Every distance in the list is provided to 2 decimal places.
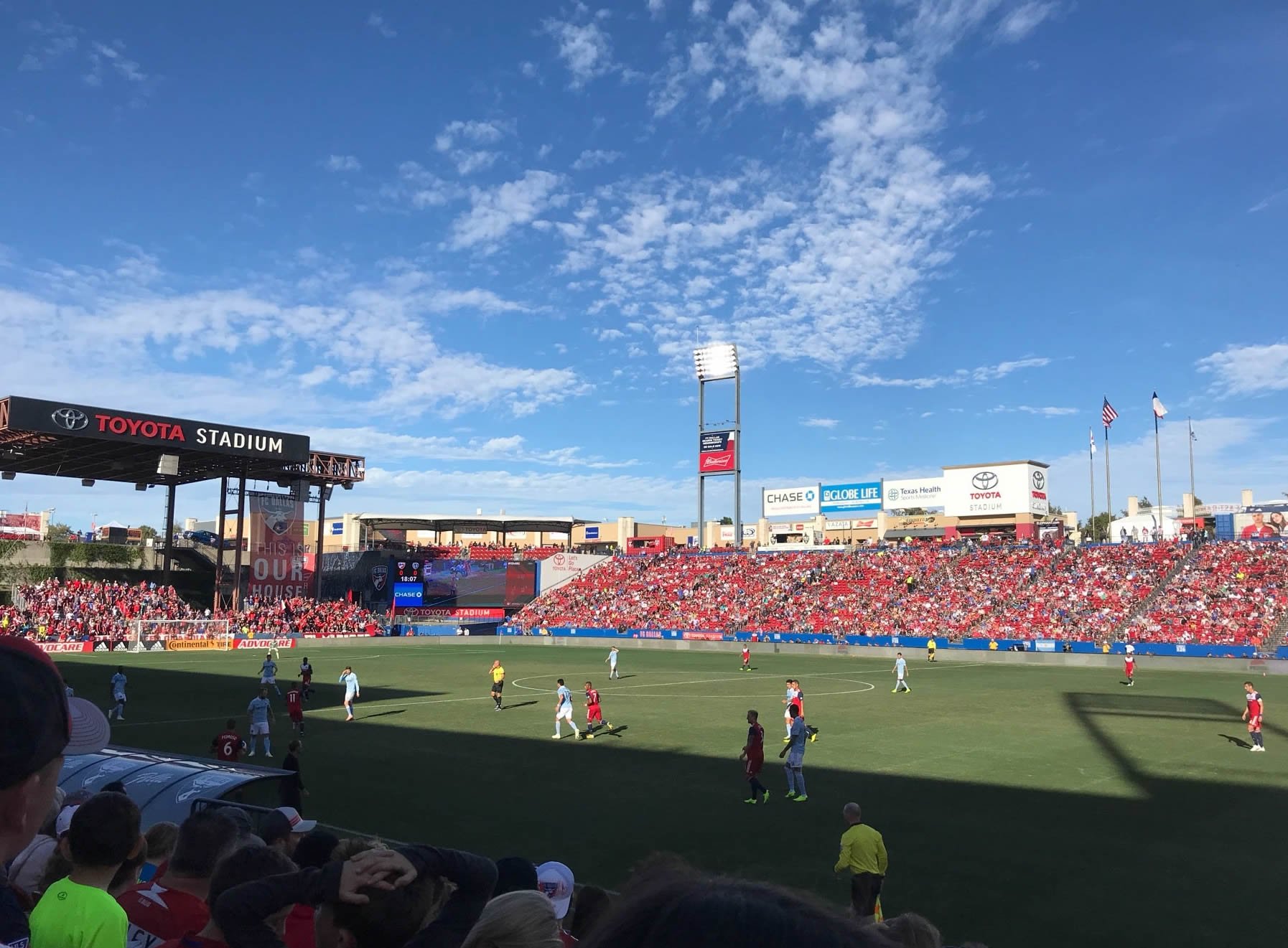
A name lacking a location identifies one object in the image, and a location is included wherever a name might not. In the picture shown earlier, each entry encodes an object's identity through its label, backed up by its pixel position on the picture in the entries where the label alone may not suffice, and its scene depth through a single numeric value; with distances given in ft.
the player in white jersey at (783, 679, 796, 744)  63.83
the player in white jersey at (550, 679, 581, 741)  74.64
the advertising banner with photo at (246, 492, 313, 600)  213.05
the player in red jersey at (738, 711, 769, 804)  52.65
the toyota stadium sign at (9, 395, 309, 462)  168.66
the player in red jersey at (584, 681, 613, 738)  75.46
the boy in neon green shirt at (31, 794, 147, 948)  10.99
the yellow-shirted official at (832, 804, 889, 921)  32.30
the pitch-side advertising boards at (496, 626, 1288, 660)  145.18
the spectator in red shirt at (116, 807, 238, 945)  13.66
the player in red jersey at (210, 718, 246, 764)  55.57
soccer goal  176.55
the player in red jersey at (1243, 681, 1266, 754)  66.80
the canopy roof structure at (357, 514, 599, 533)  339.57
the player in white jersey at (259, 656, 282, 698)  94.17
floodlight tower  242.78
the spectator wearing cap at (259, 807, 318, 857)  22.39
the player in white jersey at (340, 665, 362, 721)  84.02
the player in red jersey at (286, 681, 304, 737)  72.84
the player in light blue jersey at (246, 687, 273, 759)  69.87
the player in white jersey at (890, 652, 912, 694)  104.26
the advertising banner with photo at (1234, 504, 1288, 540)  205.67
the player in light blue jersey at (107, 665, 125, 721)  86.02
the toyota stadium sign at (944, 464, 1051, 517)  254.68
